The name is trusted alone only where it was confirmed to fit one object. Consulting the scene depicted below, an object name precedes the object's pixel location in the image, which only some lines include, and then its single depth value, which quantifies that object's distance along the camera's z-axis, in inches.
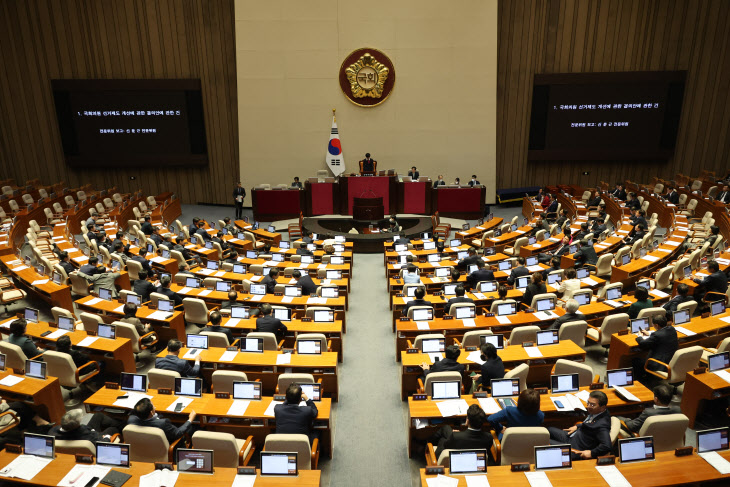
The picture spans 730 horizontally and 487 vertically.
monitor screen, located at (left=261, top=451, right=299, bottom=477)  182.7
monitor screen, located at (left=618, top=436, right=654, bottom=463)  182.1
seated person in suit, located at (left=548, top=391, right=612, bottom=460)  192.2
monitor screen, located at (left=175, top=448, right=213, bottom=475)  183.9
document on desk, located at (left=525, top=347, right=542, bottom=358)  272.2
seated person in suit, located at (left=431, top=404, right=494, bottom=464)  194.8
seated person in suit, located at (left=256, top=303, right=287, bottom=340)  309.1
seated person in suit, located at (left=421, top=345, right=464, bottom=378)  246.5
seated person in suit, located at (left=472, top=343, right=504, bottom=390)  243.8
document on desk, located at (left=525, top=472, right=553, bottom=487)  173.9
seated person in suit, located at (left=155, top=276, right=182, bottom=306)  371.6
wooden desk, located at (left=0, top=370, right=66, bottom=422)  249.6
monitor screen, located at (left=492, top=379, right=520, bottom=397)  234.1
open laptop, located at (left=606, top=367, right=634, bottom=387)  237.0
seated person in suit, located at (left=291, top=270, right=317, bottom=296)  392.5
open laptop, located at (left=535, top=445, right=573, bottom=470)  181.2
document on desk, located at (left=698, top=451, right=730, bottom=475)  175.9
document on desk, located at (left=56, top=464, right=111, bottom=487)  179.5
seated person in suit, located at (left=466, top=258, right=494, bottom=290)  402.3
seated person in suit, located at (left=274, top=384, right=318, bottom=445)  212.7
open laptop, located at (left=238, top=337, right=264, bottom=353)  286.2
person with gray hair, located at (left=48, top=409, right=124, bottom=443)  198.8
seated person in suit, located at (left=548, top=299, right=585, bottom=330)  305.7
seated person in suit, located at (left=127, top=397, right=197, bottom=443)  202.0
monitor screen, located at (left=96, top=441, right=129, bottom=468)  187.3
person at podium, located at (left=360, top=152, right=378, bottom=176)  787.4
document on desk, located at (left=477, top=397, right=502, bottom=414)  221.5
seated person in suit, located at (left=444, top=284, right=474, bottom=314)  345.7
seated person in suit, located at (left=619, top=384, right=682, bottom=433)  203.6
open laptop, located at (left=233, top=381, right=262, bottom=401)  238.1
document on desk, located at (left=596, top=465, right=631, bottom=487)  173.2
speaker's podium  685.9
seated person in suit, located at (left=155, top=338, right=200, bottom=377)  259.1
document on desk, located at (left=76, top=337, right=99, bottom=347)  294.8
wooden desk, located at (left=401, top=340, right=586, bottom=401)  269.0
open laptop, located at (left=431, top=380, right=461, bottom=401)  232.2
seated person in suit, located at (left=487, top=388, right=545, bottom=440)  199.6
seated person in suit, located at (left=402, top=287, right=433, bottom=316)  332.2
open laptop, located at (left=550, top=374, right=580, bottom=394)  235.9
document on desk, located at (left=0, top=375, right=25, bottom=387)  252.4
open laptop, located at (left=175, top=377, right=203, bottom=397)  242.4
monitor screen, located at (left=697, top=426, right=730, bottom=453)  185.9
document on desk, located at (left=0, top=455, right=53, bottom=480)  183.2
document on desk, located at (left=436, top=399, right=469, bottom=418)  219.3
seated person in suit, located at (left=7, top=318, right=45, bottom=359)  279.7
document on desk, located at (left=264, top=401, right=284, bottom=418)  225.3
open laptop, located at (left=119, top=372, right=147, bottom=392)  245.9
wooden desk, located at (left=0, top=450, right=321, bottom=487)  178.7
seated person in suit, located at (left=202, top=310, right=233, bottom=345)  299.8
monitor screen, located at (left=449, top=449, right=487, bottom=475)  179.8
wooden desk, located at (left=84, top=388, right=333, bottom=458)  226.7
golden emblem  789.9
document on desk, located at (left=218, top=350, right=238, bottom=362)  273.6
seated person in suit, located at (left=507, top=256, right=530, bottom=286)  402.9
